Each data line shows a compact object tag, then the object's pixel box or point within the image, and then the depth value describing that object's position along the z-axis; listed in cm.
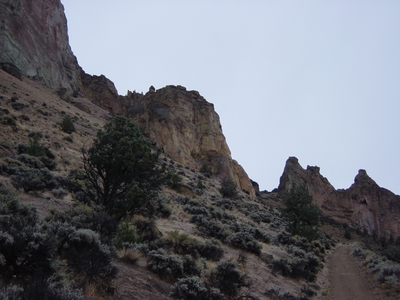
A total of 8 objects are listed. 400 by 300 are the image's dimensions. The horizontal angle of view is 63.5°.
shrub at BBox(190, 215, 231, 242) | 1545
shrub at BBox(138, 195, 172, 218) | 1670
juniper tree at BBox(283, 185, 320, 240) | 2598
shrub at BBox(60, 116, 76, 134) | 3409
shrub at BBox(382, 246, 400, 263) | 2680
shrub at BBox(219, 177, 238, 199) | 4247
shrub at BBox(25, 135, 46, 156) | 2002
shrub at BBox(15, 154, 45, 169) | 1759
